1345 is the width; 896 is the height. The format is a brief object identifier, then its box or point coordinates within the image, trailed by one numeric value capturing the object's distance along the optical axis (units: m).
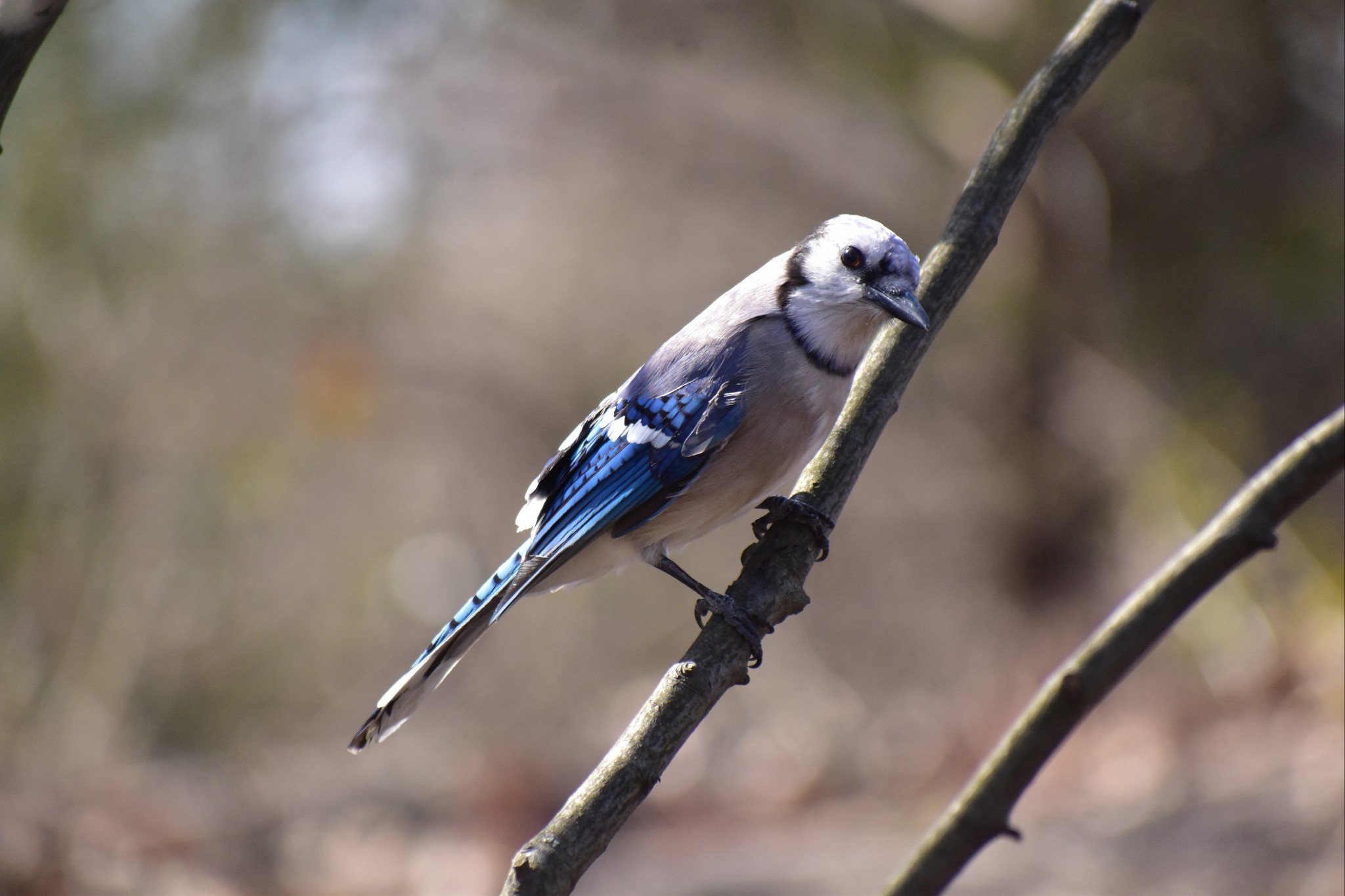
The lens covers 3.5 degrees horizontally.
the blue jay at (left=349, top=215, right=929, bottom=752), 8.07
